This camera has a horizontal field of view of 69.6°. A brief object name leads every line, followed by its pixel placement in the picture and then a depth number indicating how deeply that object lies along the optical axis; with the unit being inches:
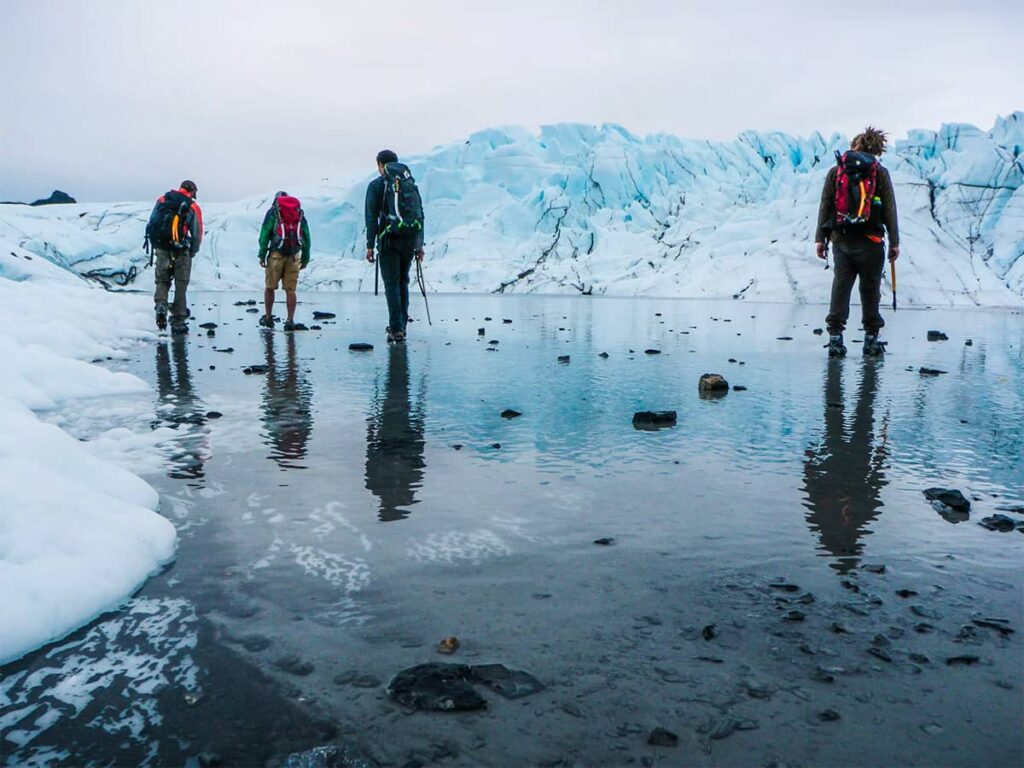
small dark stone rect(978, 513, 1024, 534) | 102.3
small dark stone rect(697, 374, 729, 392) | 229.3
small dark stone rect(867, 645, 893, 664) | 66.5
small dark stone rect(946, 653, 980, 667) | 65.4
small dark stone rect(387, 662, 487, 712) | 59.6
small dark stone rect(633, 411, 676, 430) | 176.9
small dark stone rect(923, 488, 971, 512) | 110.5
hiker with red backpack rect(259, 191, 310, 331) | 426.0
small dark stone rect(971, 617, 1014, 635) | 71.6
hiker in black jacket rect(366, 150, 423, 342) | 363.9
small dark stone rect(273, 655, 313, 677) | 63.7
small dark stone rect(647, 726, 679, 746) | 55.0
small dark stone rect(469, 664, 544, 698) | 61.6
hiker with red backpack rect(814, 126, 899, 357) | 320.2
